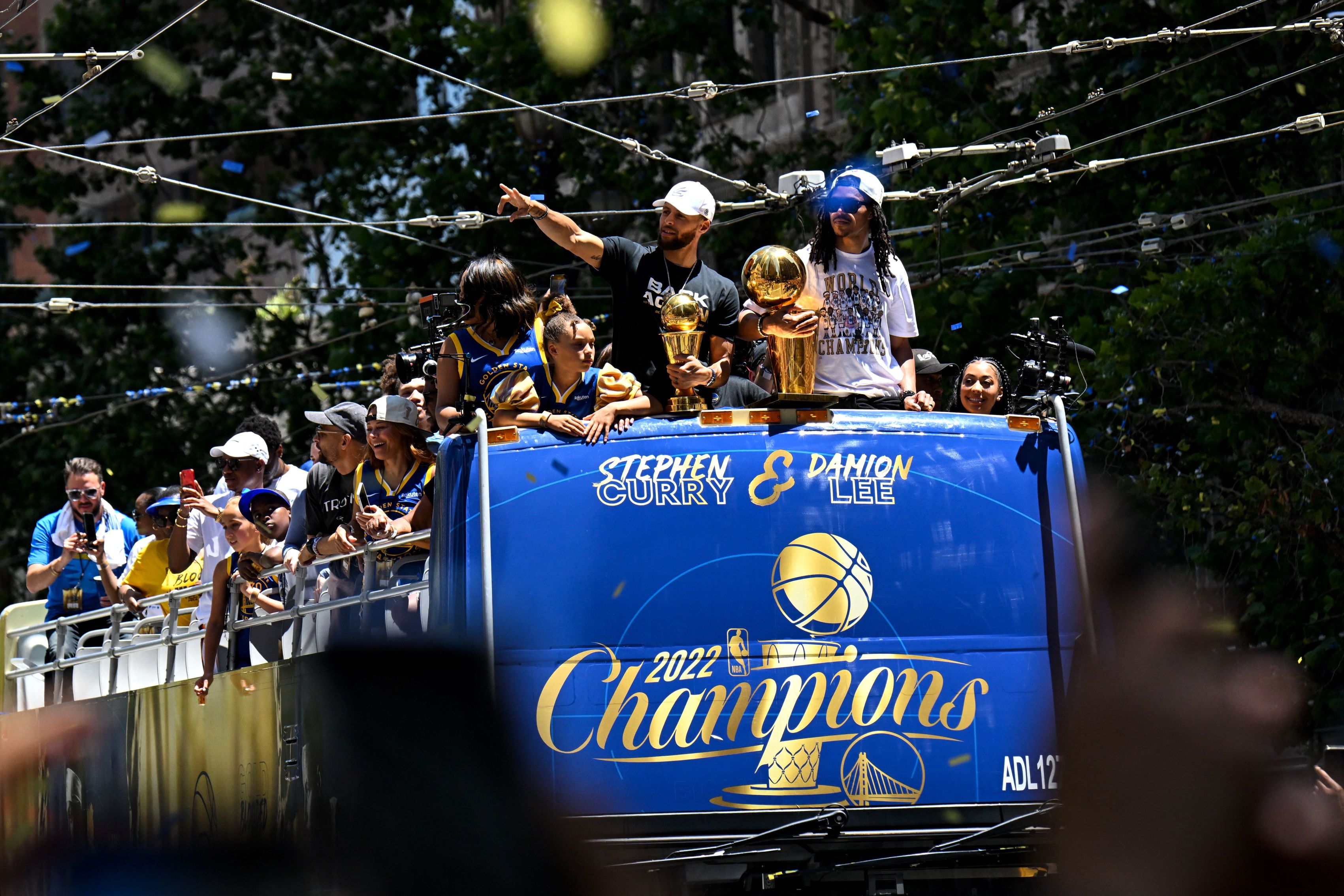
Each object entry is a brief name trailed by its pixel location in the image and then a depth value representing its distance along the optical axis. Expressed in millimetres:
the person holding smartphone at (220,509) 23219
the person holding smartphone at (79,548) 26094
